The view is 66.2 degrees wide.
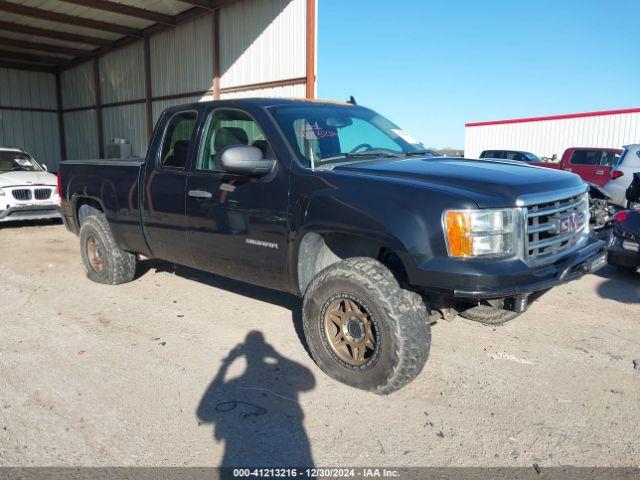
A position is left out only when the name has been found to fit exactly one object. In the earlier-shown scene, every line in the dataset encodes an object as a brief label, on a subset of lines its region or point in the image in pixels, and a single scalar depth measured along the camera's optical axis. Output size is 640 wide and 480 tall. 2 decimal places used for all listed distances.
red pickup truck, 14.82
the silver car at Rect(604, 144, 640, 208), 10.73
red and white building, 23.06
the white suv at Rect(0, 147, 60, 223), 9.10
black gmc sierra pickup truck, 2.81
